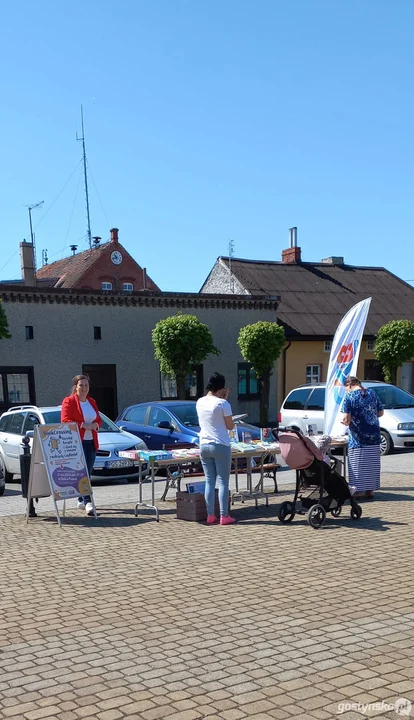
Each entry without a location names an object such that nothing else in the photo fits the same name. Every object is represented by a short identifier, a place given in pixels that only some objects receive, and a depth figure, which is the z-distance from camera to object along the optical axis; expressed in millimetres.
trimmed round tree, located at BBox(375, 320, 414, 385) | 29875
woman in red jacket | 9586
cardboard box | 8867
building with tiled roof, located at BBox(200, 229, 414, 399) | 30578
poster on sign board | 9078
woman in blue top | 9734
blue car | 14154
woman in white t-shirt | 8414
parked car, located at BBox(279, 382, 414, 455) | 16422
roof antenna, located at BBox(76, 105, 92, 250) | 39412
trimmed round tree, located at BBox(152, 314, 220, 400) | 24656
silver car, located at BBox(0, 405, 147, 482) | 12703
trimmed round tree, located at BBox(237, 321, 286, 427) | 26594
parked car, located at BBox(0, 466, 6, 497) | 11719
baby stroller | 8391
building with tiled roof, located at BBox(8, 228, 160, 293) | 43594
